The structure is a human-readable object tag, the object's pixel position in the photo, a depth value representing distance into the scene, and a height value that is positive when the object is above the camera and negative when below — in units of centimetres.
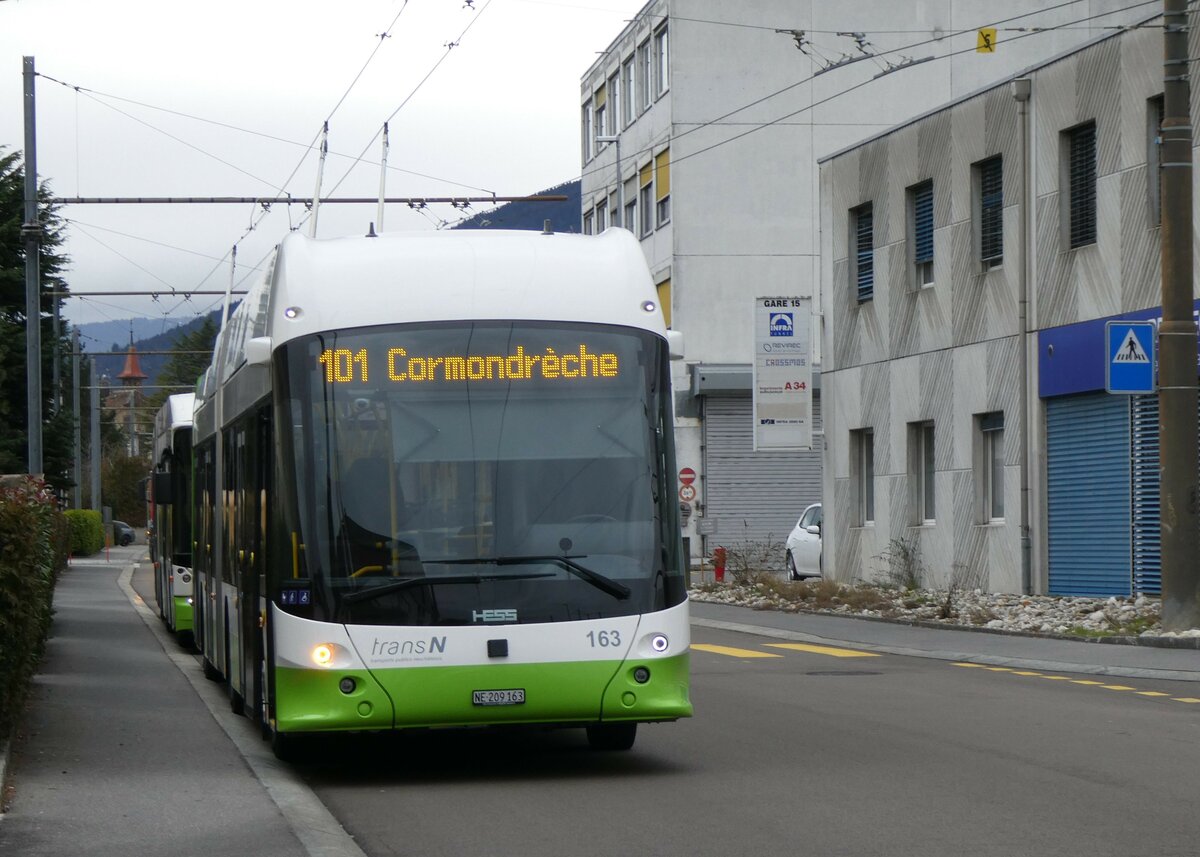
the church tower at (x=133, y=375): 19025 +1125
